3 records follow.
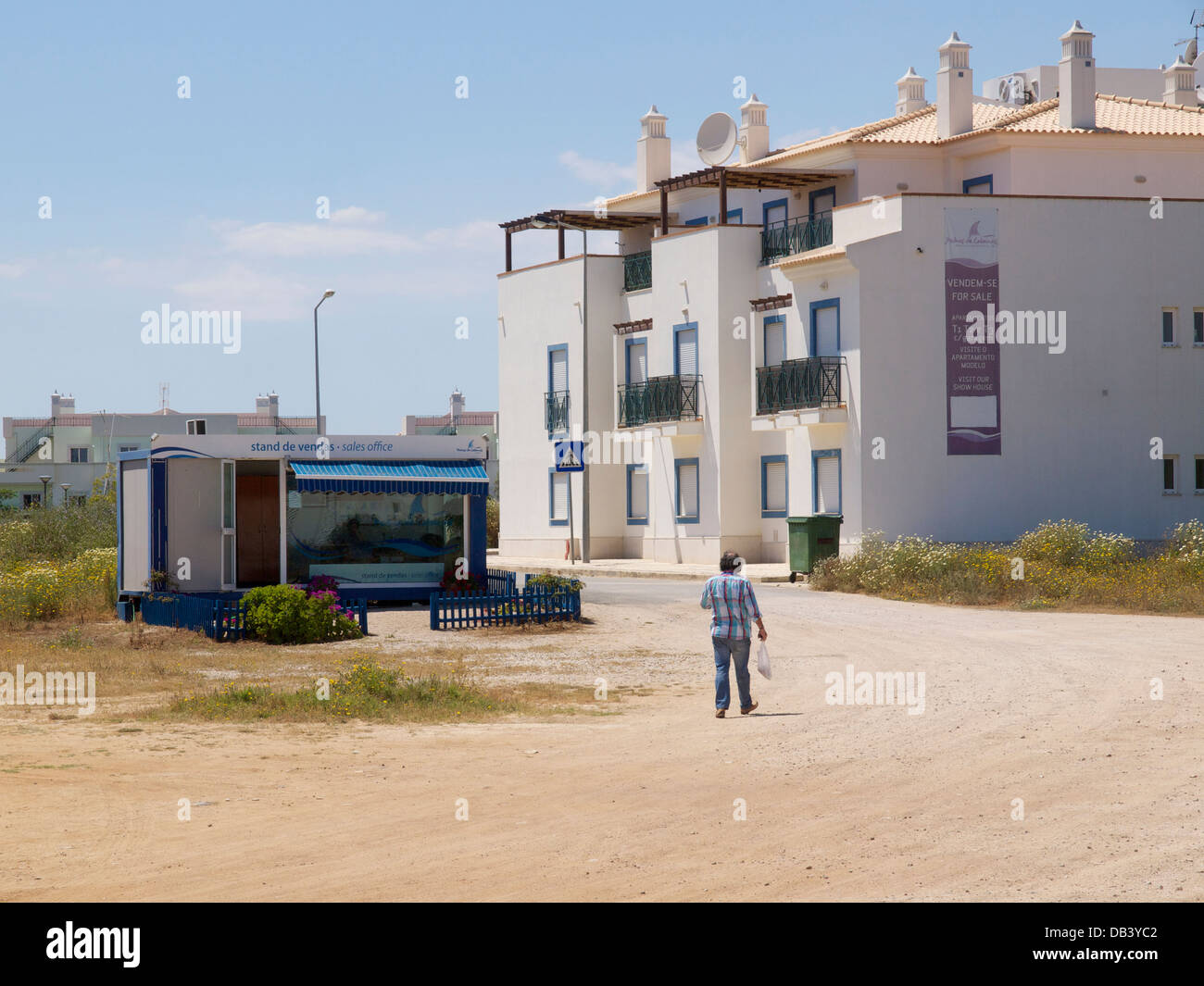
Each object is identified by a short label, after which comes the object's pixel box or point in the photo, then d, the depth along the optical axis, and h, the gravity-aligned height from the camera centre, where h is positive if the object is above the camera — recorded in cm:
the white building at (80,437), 8725 +523
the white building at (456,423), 11081 +676
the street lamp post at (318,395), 4525 +361
